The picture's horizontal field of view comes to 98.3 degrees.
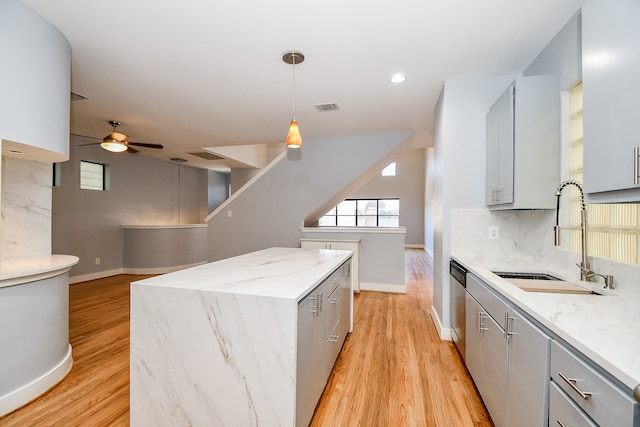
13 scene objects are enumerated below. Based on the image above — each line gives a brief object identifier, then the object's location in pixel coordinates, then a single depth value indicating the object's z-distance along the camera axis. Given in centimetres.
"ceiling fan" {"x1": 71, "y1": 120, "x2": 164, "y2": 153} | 371
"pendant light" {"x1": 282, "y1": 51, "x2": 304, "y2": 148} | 230
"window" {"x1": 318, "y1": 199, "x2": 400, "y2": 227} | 1125
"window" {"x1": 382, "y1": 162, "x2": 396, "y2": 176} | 1114
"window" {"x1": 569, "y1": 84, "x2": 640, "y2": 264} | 141
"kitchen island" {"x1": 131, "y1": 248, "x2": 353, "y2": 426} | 133
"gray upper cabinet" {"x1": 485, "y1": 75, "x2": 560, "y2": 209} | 198
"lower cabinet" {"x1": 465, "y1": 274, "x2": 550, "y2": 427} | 112
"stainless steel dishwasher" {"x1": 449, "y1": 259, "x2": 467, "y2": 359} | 226
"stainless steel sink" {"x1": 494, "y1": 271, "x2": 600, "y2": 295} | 155
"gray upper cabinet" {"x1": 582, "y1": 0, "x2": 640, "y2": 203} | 100
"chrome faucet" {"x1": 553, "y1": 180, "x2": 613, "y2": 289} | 145
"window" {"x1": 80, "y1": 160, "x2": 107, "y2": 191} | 527
